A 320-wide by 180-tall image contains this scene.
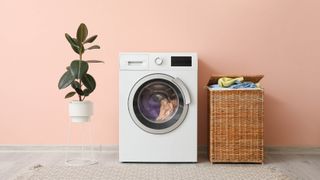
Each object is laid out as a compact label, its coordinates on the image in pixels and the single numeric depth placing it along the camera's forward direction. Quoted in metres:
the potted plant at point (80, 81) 3.32
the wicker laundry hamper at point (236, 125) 3.38
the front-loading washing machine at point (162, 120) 3.41
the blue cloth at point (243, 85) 3.41
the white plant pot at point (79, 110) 3.41
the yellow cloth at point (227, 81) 3.41
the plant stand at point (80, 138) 3.91
